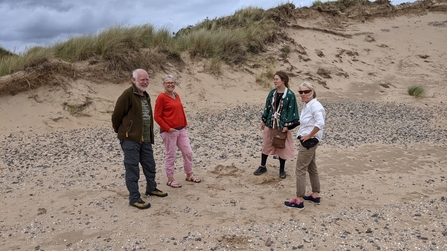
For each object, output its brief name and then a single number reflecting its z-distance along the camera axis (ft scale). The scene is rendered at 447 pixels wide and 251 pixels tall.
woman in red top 16.07
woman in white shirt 13.64
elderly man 14.33
